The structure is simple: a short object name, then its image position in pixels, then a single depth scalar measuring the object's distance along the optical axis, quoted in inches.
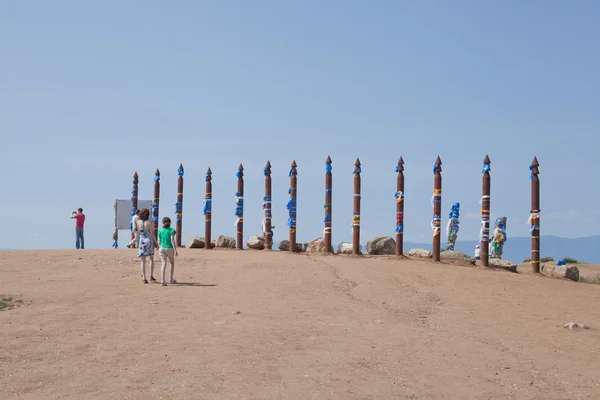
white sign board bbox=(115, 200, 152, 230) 1178.0
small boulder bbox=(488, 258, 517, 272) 897.5
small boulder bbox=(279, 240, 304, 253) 1077.8
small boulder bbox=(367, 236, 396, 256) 983.6
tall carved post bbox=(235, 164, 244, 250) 1033.5
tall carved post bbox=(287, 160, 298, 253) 957.2
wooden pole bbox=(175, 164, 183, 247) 1114.7
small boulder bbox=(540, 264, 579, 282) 893.8
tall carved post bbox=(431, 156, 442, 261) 852.0
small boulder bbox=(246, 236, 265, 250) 1051.9
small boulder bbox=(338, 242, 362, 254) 984.3
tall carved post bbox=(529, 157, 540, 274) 869.8
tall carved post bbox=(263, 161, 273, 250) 989.8
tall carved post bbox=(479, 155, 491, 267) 848.9
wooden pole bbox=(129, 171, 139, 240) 1195.9
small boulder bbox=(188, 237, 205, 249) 1107.9
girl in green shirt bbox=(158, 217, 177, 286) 665.6
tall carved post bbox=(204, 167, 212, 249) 1057.5
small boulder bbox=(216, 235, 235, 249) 1106.1
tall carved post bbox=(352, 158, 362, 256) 908.6
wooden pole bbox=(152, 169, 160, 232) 1167.6
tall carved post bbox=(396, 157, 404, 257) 873.5
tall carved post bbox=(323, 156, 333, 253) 932.0
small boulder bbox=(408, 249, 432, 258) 940.0
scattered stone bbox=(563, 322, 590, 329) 539.5
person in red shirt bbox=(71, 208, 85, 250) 1105.4
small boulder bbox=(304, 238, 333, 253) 1004.6
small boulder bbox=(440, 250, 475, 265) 900.0
